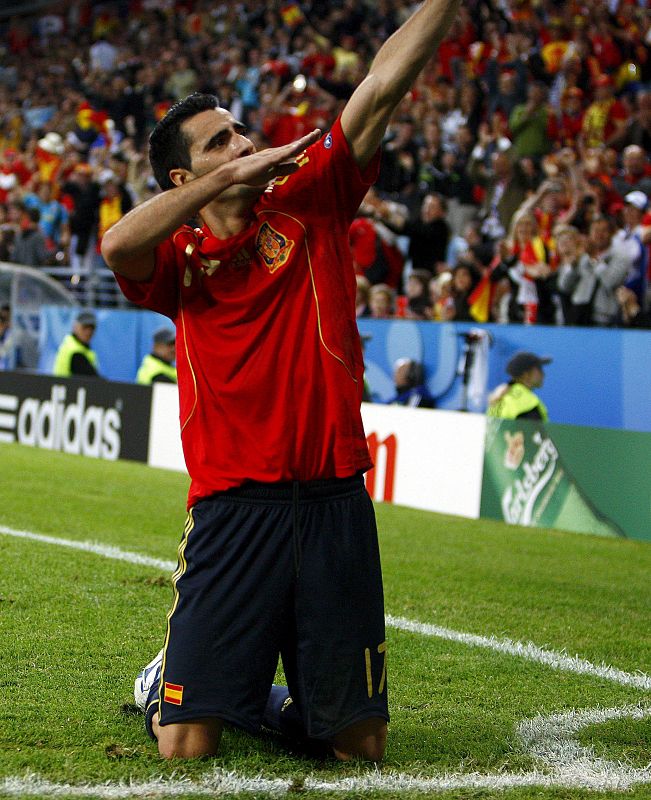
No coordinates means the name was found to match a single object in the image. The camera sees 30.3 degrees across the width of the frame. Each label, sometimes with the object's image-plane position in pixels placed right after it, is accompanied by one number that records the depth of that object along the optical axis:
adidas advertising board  12.16
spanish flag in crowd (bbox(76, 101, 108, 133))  20.91
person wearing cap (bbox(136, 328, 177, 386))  12.46
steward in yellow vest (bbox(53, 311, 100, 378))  13.55
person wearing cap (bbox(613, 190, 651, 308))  10.73
